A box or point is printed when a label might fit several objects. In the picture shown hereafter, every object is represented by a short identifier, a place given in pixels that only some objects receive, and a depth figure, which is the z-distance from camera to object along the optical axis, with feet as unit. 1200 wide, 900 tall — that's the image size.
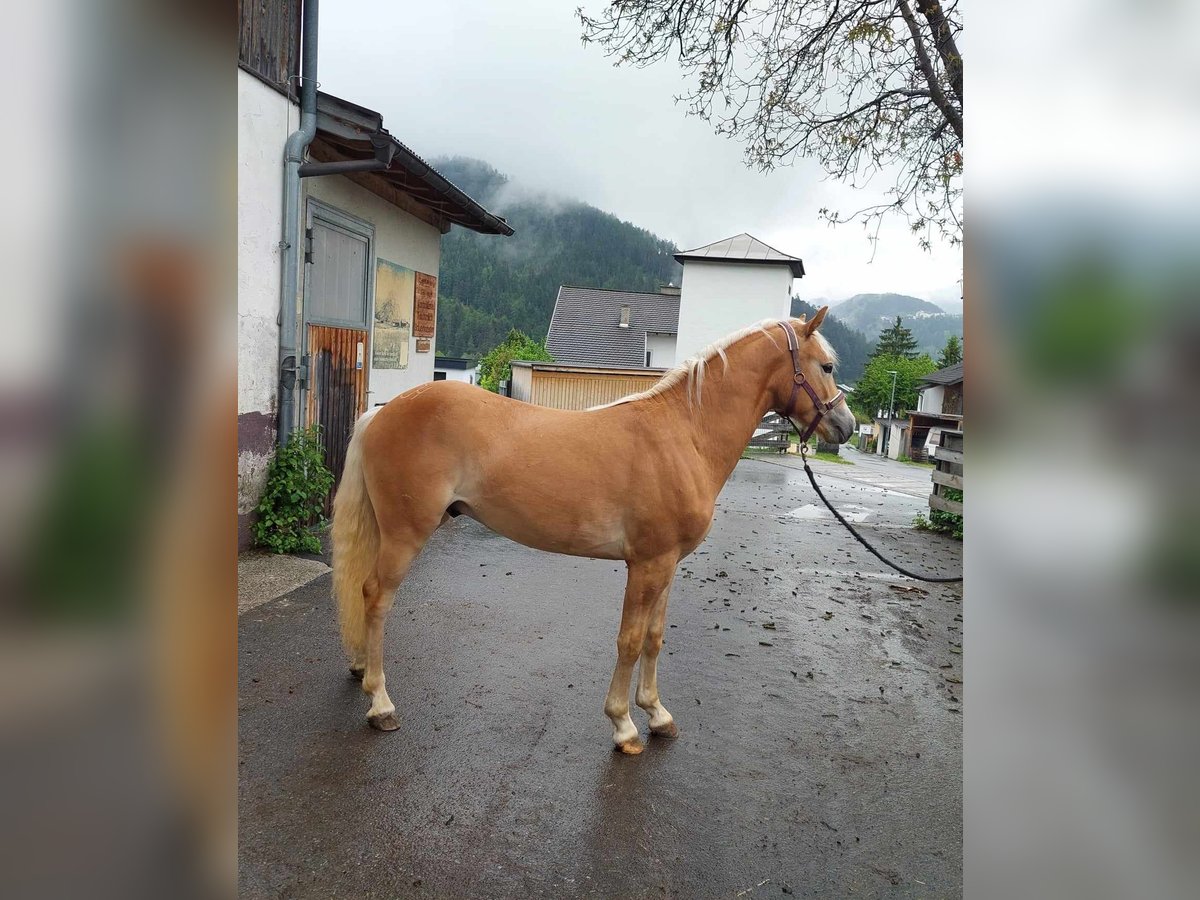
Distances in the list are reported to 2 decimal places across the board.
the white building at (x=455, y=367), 199.52
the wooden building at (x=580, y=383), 58.39
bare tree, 15.75
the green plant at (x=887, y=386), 215.51
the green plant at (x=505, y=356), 97.65
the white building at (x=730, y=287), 110.01
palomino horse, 10.28
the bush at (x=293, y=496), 18.57
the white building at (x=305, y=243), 17.79
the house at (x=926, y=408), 125.80
